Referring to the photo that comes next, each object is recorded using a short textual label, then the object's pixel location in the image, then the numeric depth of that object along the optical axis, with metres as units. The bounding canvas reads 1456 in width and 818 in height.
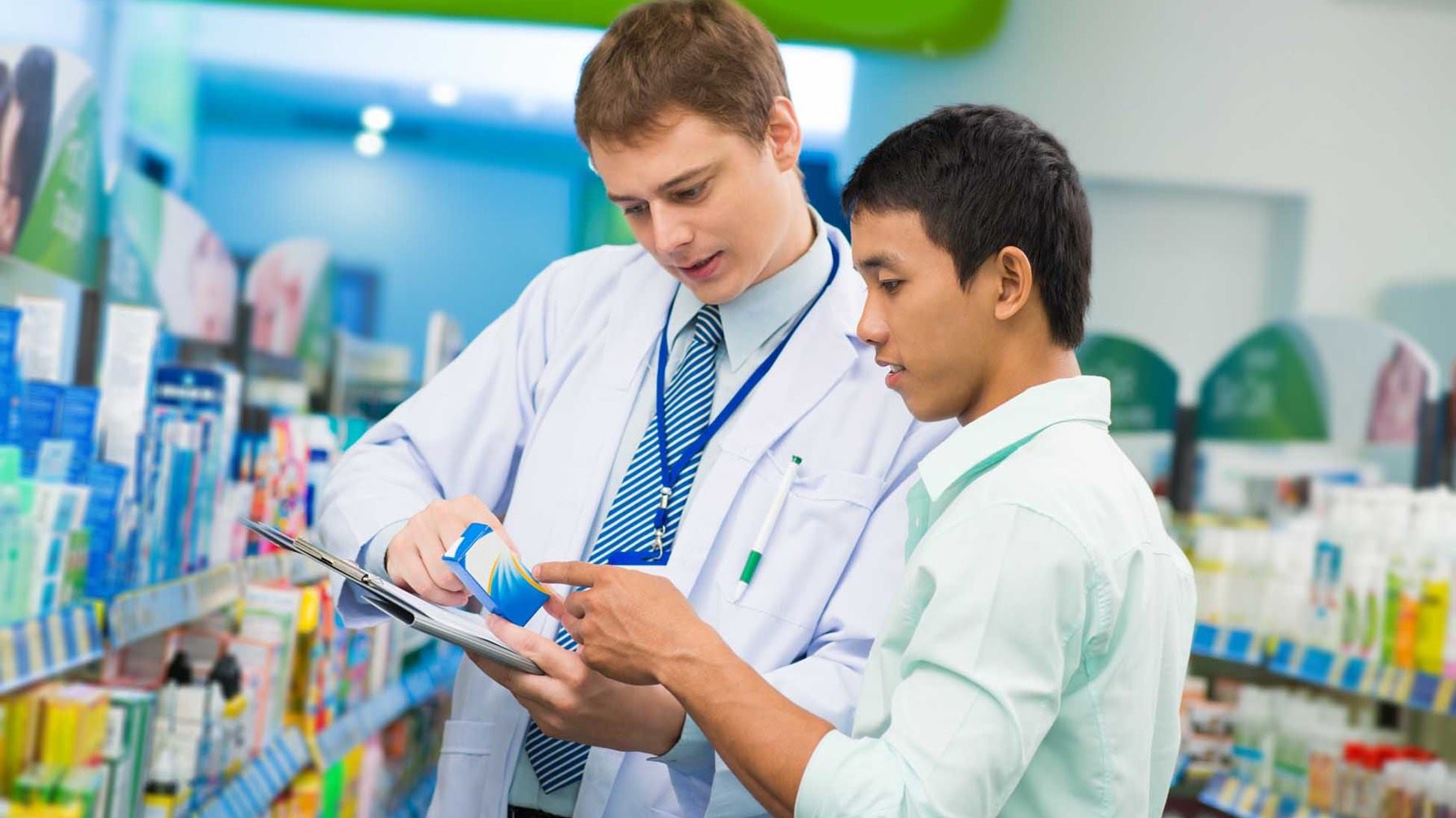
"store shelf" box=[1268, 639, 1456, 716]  3.88
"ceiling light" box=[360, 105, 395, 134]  11.41
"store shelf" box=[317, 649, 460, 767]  3.91
